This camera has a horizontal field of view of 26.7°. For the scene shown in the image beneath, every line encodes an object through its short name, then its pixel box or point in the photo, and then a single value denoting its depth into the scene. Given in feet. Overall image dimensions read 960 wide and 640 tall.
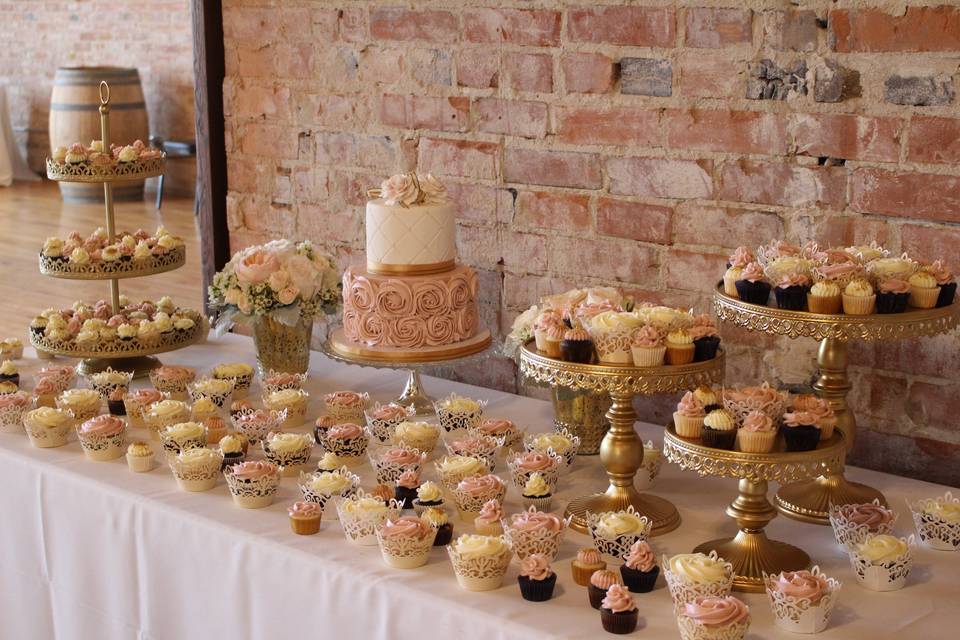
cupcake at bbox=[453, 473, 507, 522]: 9.80
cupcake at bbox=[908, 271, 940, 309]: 9.52
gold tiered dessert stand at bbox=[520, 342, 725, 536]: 9.31
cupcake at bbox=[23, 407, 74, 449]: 10.96
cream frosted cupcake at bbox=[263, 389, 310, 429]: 11.43
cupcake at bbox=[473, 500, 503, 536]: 9.53
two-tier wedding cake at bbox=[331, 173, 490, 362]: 11.17
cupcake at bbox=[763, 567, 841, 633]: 8.54
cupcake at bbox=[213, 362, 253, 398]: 12.05
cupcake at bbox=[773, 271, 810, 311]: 9.47
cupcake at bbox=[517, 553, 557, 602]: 8.92
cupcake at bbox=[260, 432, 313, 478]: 10.58
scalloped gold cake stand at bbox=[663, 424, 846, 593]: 8.74
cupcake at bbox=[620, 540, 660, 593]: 8.96
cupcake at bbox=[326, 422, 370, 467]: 10.68
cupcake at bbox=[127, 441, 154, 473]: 10.58
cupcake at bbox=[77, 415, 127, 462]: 10.76
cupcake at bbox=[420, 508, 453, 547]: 9.54
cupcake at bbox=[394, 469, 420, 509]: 9.97
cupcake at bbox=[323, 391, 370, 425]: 11.28
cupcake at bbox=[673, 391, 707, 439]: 8.92
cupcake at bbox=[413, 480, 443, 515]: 9.81
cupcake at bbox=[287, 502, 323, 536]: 9.70
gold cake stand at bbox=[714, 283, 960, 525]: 9.36
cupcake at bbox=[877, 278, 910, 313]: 9.42
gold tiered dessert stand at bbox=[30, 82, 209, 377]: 12.47
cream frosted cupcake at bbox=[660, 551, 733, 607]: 8.66
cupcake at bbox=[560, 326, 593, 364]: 9.43
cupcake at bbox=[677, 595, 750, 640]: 8.37
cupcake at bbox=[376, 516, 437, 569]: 9.25
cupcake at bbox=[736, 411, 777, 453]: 8.75
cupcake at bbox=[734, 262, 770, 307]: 9.58
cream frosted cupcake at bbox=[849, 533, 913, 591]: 8.98
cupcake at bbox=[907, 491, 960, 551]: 9.44
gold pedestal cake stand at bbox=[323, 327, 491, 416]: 11.07
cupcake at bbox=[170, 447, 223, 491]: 10.30
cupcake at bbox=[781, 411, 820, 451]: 8.83
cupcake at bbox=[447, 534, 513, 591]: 9.00
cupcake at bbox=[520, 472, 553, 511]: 10.01
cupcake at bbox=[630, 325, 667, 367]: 9.31
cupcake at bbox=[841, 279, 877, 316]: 9.38
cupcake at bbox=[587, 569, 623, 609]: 8.85
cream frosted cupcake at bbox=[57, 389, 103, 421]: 11.40
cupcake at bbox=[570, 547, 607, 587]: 9.09
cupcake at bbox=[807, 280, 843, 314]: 9.39
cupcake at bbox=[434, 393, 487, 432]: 11.19
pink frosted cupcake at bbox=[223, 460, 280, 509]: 10.02
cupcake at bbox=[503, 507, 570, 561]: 9.28
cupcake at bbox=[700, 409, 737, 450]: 8.80
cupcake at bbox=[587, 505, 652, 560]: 9.31
